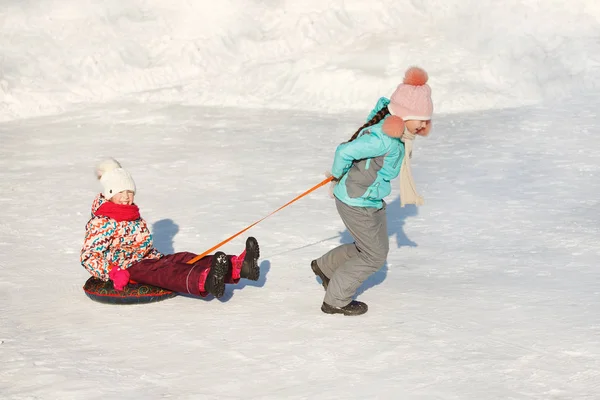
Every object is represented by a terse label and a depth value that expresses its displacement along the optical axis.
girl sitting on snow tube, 10.51
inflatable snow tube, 10.75
